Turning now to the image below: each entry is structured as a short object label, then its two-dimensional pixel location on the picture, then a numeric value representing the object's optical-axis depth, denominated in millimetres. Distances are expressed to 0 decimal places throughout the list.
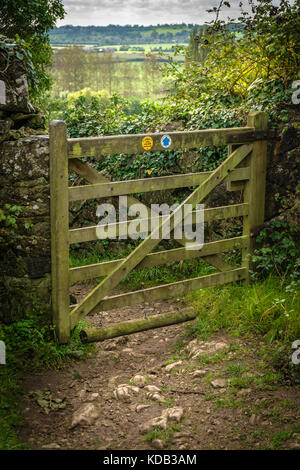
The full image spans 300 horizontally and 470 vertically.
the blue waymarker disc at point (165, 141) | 4699
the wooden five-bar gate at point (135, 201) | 4215
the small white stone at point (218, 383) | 4027
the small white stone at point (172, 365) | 4427
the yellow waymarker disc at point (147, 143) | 4590
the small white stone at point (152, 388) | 4078
